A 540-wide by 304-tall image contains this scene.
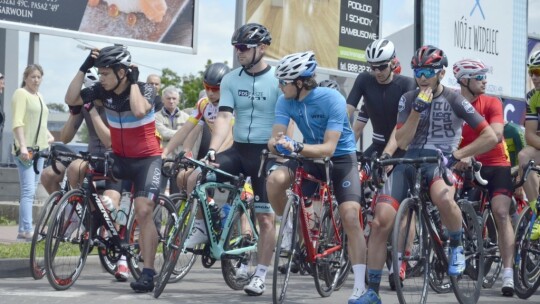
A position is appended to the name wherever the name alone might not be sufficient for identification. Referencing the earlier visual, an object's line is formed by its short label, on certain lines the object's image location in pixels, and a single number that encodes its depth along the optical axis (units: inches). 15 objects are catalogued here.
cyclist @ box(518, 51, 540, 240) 422.3
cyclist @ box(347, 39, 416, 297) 411.8
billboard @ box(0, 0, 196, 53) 645.3
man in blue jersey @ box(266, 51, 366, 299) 350.9
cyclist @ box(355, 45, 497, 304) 335.3
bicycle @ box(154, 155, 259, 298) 367.9
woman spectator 533.3
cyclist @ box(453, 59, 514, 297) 408.2
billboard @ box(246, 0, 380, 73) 717.3
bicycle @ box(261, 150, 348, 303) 341.7
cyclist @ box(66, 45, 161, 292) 380.2
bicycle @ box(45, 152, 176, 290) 377.7
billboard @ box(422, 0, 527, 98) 820.0
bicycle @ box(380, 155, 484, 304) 325.7
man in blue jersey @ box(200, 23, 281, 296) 386.3
